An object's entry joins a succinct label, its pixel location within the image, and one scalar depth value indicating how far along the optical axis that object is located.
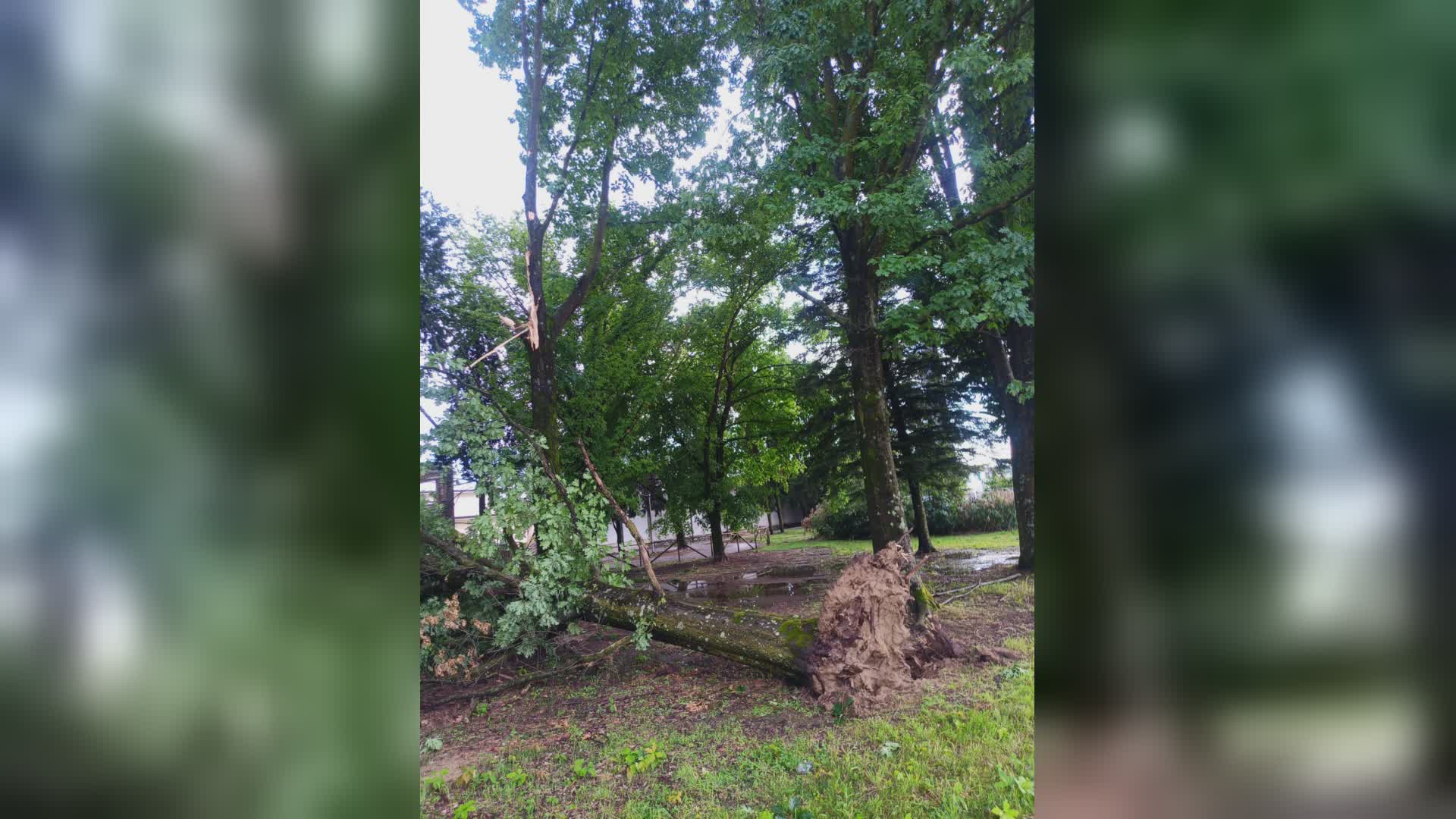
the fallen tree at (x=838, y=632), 3.71
